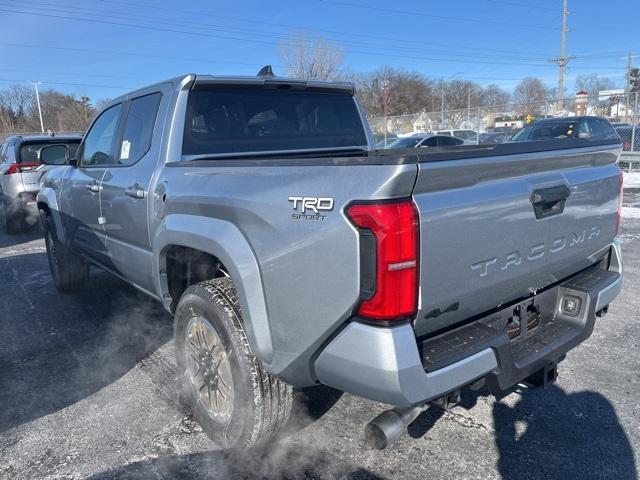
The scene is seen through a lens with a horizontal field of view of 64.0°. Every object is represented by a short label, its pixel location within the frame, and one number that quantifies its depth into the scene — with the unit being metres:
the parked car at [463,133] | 25.92
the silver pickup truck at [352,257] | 1.88
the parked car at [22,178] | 9.58
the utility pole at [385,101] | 23.93
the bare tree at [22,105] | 67.40
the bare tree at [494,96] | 66.81
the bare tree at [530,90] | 65.89
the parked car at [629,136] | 17.80
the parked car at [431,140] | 17.41
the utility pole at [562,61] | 36.83
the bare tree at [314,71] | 35.06
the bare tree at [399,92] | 60.69
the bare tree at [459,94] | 65.44
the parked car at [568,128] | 12.56
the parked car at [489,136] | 21.06
